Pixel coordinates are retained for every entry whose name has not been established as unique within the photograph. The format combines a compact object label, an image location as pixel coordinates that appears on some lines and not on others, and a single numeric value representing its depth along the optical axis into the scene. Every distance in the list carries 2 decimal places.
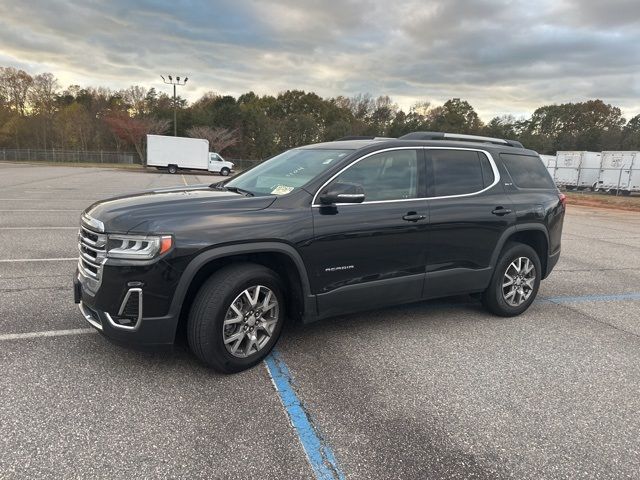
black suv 3.03
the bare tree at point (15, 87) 63.59
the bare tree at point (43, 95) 64.39
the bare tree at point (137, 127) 52.97
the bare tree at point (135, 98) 65.25
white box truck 36.94
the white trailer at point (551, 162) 36.03
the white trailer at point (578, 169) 32.66
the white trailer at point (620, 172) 28.97
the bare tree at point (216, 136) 51.84
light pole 40.83
